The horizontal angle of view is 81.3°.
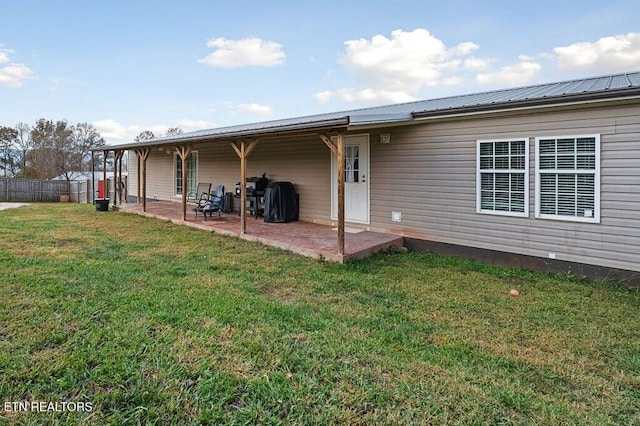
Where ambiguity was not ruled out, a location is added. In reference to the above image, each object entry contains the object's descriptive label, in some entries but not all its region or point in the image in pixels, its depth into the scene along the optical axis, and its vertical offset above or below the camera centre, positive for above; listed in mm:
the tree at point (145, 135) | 36625 +6174
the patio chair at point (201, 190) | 10824 +202
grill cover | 8555 -149
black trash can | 11555 -215
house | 4664 +361
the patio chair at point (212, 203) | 9227 -161
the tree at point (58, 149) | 25906 +3523
